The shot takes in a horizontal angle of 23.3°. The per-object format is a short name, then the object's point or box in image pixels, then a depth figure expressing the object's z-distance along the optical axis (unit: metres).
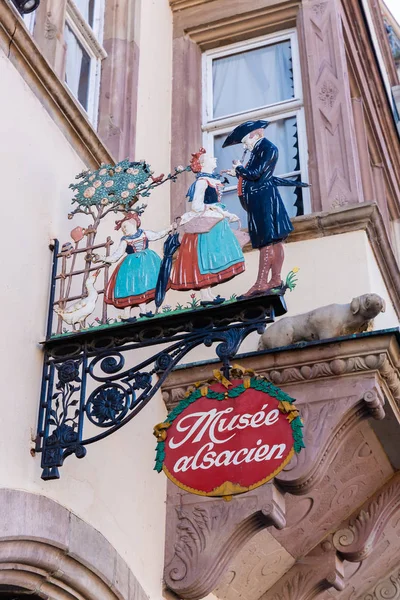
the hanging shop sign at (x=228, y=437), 4.06
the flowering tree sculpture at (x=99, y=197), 4.72
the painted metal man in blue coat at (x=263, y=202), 4.48
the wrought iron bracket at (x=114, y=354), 4.17
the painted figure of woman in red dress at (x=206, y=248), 4.38
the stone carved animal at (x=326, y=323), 5.14
